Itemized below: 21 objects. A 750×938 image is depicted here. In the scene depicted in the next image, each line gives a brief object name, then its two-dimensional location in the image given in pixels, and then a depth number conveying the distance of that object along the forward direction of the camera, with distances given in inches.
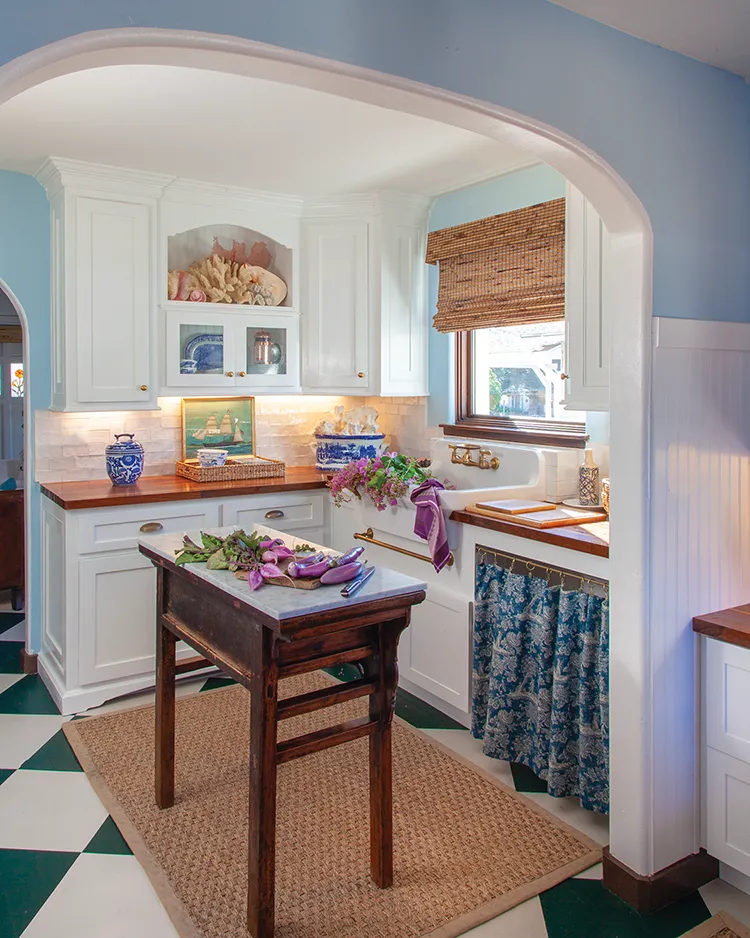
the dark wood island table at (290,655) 83.6
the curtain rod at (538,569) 109.4
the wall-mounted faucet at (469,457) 152.3
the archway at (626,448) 85.7
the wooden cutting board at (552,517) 117.2
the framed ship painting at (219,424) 179.0
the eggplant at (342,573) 88.5
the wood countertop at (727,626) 90.9
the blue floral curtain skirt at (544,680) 107.7
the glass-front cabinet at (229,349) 167.3
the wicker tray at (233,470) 165.6
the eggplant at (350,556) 93.0
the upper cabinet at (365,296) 173.9
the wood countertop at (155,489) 145.9
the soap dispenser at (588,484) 135.1
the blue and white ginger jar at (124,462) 160.6
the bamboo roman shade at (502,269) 142.9
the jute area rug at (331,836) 91.6
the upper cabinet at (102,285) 152.7
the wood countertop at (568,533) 105.4
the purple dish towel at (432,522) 130.5
